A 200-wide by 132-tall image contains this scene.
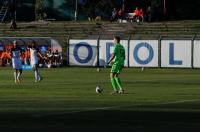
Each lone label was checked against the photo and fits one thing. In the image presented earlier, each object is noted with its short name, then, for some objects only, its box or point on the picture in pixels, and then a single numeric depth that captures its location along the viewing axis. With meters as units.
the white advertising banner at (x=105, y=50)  55.66
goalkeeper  28.27
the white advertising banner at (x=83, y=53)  56.62
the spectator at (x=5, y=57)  58.67
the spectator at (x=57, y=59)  58.18
